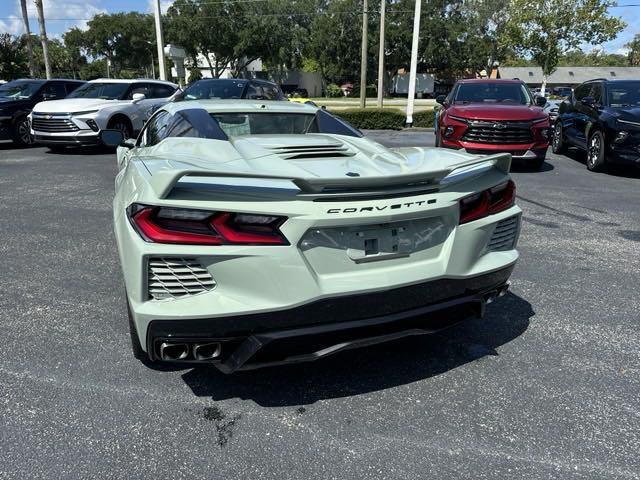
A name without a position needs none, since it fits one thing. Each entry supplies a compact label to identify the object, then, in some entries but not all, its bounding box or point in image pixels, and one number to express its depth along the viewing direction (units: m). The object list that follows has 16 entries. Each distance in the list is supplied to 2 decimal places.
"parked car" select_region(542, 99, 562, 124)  18.45
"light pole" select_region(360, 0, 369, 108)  24.16
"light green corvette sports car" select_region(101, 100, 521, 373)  2.17
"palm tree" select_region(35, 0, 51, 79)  26.08
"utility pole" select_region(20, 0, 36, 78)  26.78
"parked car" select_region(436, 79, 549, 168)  8.60
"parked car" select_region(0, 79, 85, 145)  12.07
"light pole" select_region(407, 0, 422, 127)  19.81
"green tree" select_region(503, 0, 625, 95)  26.83
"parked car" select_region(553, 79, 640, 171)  8.77
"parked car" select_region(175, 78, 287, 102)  10.40
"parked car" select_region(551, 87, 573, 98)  33.12
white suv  10.80
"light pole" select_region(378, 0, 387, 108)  24.69
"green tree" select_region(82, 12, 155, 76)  54.62
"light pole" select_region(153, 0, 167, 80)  20.39
